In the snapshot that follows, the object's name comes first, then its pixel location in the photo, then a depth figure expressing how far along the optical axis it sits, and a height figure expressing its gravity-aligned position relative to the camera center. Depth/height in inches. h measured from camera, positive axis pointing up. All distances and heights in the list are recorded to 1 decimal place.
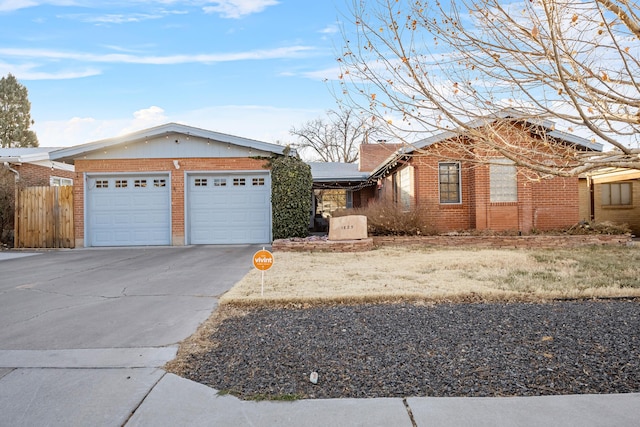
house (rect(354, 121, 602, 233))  535.5 +17.6
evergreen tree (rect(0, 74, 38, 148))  1421.0 +370.9
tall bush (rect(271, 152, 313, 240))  515.8 +19.5
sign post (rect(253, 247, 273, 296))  225.0 -25.0
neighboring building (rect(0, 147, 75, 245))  549.6 +73.7
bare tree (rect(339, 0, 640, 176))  131.6 +44.3
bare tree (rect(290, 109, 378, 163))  1601.9 +294.7
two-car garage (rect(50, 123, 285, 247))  549.0 +34.8
